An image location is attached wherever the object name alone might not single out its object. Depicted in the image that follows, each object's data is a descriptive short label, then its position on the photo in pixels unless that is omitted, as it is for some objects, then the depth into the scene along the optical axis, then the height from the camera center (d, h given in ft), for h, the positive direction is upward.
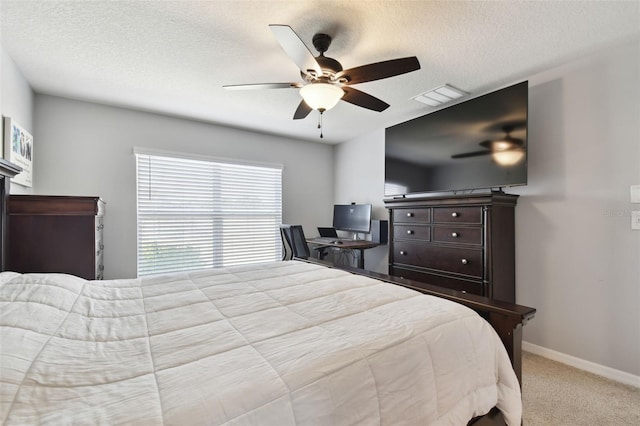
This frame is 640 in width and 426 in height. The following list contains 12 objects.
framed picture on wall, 7.31 +1.84
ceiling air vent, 9.05 +3.97
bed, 2.10 -1.35
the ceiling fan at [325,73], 5.42 +2.97
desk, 11.81 -1.31
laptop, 14.94 -0.94
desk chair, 11.39 -1.09
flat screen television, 7.75 +2.15
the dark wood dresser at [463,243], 7.82 -0.87
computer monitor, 13.25 -0.15
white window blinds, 11.37 +0.05
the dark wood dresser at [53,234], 6.61 -0.49
